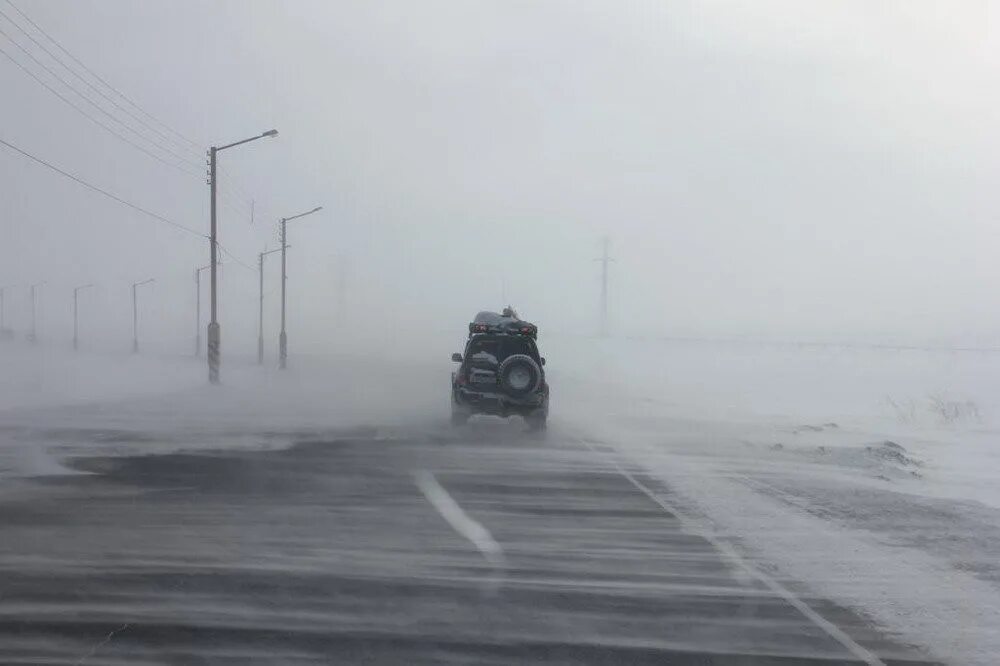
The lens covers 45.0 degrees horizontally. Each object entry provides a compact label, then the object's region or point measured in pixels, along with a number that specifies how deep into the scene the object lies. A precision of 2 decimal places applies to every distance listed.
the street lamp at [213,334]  44.00
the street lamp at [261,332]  67.78
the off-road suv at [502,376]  25.45
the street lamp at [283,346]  64.38
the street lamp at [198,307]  84.99
